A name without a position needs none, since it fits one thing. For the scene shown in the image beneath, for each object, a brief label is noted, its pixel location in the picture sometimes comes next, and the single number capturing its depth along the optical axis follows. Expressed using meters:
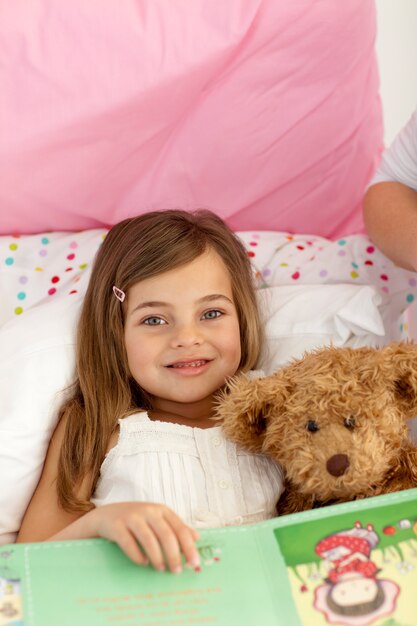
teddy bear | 1.19
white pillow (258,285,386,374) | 1.44
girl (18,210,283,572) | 1.29
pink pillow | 1.55
